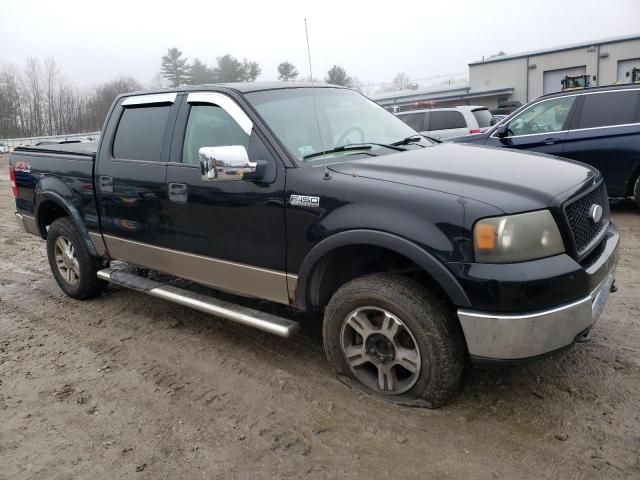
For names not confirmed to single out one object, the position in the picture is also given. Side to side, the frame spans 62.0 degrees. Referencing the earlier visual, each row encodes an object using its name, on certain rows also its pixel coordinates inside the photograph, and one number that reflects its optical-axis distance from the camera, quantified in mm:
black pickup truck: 2662
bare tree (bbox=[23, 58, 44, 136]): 57569
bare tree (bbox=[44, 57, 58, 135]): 58500
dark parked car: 7547
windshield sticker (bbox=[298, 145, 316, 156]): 3479
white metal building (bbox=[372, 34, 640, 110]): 33750
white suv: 12172
